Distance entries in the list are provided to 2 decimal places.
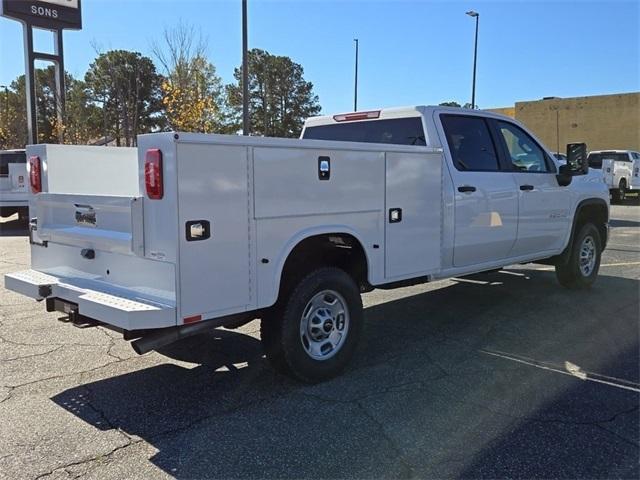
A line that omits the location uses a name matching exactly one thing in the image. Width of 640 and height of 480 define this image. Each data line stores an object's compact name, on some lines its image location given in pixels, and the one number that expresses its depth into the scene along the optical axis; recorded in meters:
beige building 43.09
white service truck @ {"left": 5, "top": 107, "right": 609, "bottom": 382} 3.61
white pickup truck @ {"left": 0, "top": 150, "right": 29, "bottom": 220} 15.73
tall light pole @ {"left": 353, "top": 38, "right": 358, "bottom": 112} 39.72
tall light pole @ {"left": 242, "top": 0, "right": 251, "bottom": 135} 13.26
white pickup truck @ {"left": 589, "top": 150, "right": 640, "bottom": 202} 23.75
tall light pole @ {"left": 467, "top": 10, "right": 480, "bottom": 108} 31.80
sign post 21.81
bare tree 16.64
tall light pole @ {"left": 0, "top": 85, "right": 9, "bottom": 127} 40.61
